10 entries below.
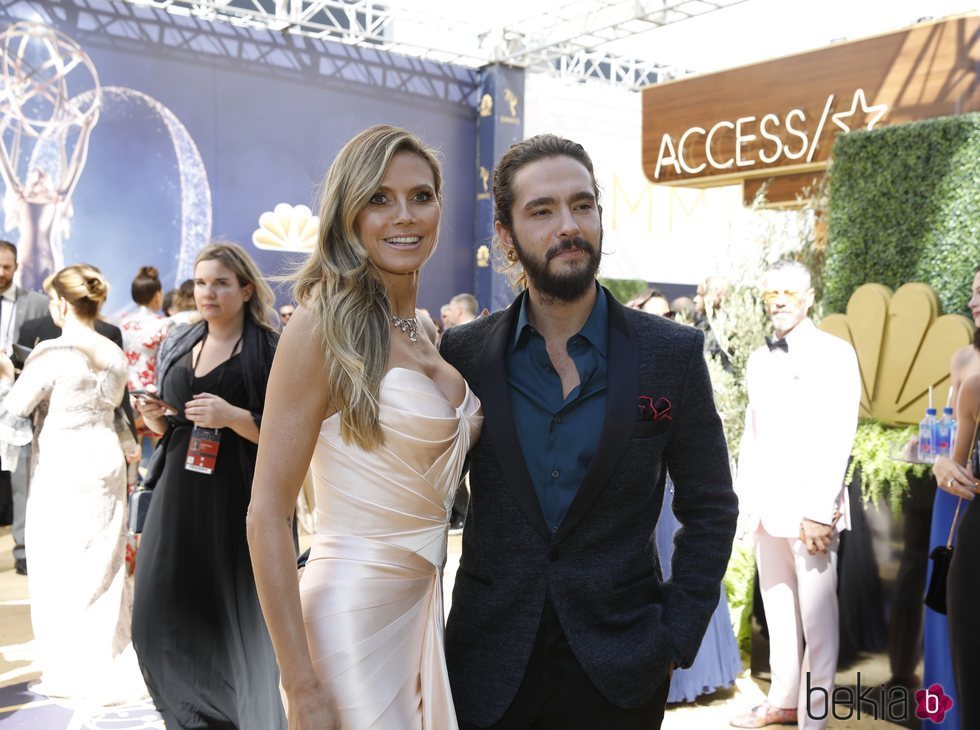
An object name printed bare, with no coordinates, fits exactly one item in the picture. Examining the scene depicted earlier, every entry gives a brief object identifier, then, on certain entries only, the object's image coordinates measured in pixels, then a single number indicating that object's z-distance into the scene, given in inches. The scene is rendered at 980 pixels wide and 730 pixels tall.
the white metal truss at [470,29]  474.6
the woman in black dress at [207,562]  141.6
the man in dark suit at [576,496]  74.9
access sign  301.3
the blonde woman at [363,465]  70.8
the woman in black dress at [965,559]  124.7
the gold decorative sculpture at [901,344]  169.8
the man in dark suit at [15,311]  275.4
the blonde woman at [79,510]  180.1
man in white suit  158.4
